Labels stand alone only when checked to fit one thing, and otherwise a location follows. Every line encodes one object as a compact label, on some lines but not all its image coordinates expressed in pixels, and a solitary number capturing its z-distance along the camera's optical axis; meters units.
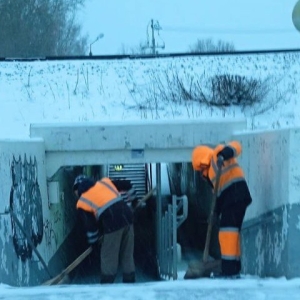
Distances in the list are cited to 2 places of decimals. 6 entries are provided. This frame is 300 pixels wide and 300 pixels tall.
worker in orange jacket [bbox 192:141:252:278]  8.03
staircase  25.30
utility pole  41.20
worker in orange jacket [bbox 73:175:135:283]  8.98
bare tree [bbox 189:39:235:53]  53.41
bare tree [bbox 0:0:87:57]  39.75
